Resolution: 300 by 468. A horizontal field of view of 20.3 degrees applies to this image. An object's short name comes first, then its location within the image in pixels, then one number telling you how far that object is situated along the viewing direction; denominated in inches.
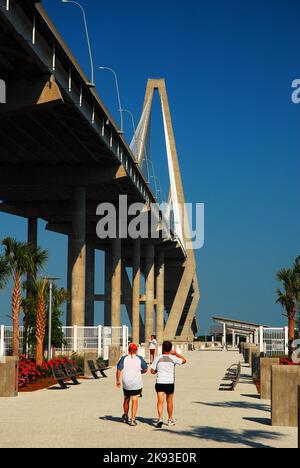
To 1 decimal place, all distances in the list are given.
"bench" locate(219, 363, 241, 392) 987.9
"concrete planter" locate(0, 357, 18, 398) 833.5
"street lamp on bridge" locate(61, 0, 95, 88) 1431.3
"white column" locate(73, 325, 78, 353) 1662.2
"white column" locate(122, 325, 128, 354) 1814.7
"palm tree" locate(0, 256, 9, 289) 1403.8
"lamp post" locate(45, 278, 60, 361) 1315.2
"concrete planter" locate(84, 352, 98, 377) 1244.5
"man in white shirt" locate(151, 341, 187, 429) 593.9
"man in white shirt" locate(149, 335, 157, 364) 1694.3
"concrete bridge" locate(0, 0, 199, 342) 1223.1
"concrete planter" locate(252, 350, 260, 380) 1178.6
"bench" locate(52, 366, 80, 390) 975.5
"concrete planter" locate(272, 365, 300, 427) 602.9
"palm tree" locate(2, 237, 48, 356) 1400.1
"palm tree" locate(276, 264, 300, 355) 1692.9
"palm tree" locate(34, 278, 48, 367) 1309.3
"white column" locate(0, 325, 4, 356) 1405.0
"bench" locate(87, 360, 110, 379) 1209.6
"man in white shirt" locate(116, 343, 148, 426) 594.5
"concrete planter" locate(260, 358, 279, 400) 809.5
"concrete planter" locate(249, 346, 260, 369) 1407.0
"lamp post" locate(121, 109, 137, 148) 1998.3
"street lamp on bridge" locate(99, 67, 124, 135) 1872.8
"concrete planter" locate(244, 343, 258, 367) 1959.6
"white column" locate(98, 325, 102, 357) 1698.5
